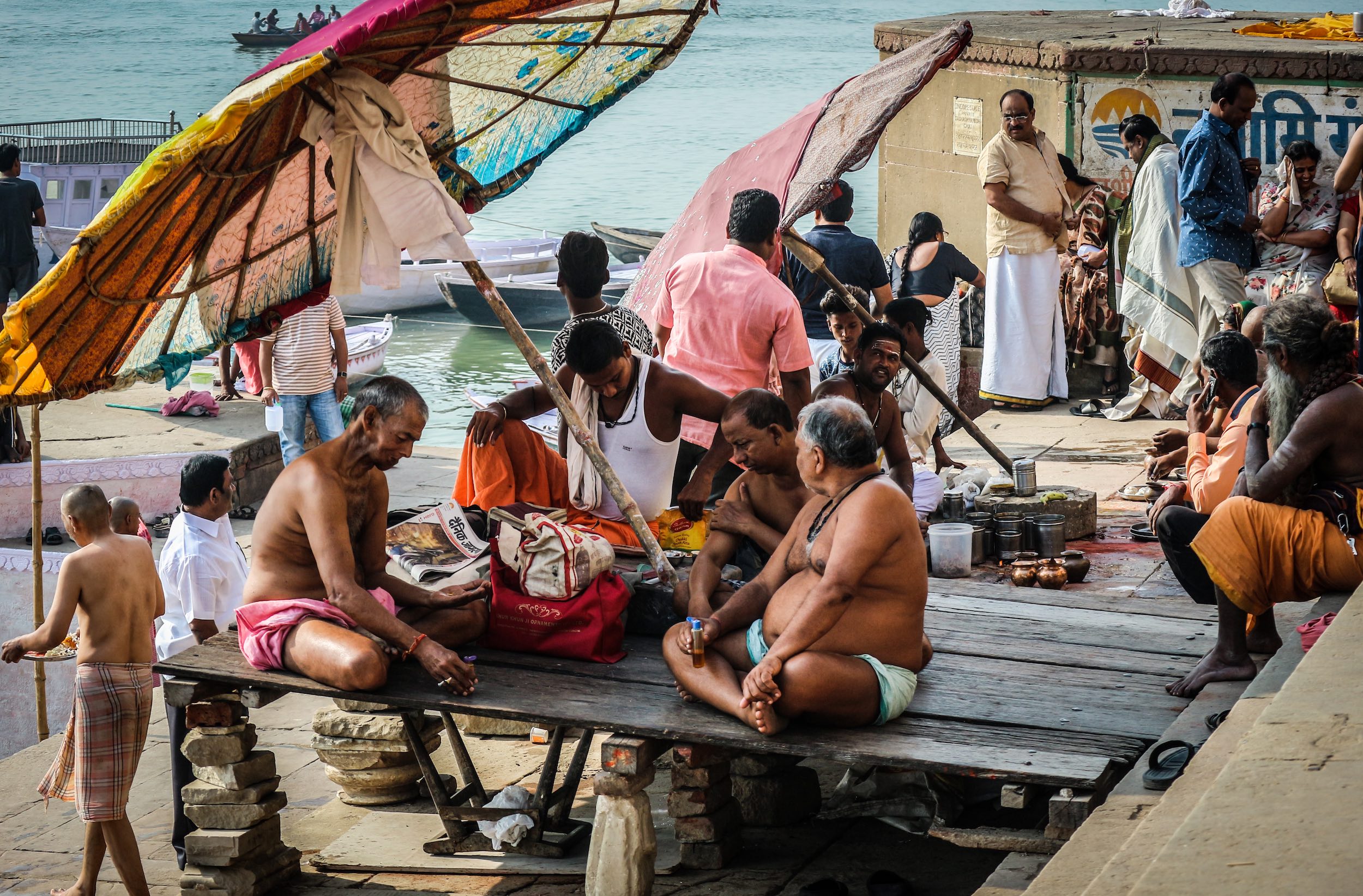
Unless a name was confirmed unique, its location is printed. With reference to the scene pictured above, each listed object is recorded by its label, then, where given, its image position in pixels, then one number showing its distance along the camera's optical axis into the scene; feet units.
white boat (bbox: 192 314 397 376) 59.93
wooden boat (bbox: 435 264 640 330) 81.30
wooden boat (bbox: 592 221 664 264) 90.17
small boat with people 207.00
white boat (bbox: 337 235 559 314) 83.82
